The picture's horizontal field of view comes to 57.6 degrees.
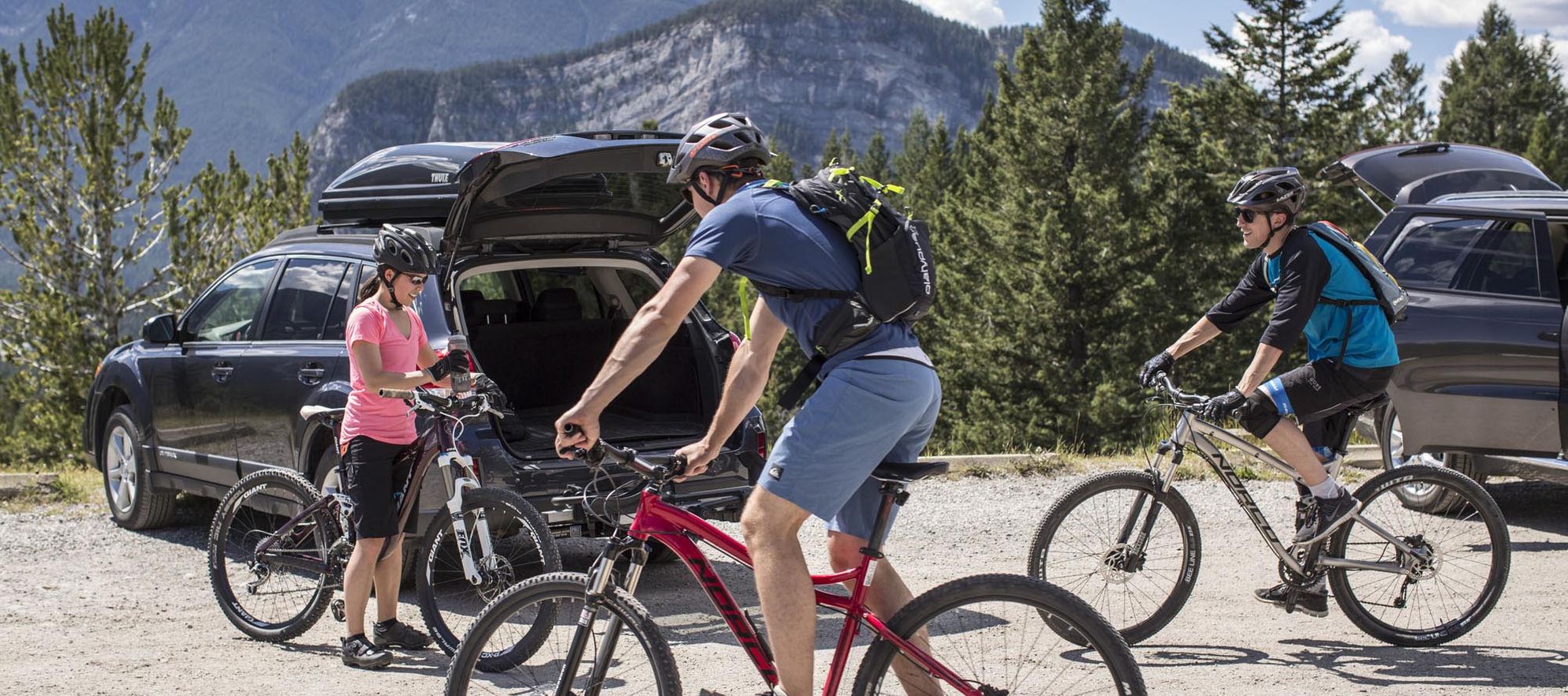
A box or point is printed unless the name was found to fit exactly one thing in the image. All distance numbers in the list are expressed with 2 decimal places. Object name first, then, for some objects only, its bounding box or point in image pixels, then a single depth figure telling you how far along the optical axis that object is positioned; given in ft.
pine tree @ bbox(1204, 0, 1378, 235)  132.77
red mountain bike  10.74
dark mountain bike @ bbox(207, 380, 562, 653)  17.37
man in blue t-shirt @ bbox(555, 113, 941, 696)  11.36
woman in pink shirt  17.47
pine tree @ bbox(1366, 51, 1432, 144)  224.94
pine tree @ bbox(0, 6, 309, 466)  98.89
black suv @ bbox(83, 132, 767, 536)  20.22
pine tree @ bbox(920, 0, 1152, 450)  121.70
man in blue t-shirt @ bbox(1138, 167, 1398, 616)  17.51
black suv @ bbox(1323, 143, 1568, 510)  24.54
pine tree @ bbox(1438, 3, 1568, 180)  211.61
